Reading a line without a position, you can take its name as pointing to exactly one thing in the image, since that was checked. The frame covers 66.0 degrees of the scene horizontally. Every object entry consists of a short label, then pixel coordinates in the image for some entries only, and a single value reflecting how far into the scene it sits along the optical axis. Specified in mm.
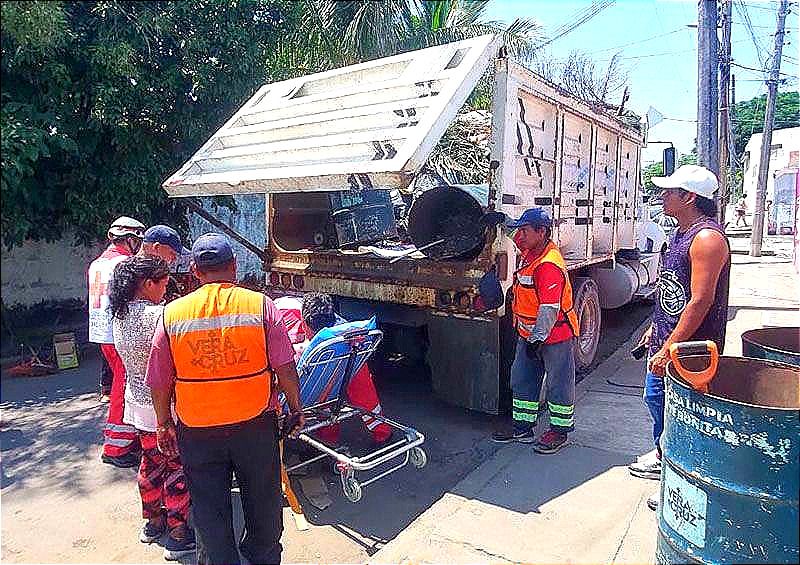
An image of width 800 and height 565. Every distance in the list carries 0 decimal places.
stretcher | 3305
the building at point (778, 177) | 18131
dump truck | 3793
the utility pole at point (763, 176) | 15984
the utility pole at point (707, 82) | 7902
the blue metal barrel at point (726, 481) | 1995
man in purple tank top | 2936
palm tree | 10883
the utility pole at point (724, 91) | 9048
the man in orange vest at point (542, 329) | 3809
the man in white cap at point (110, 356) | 3927
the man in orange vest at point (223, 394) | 2314
